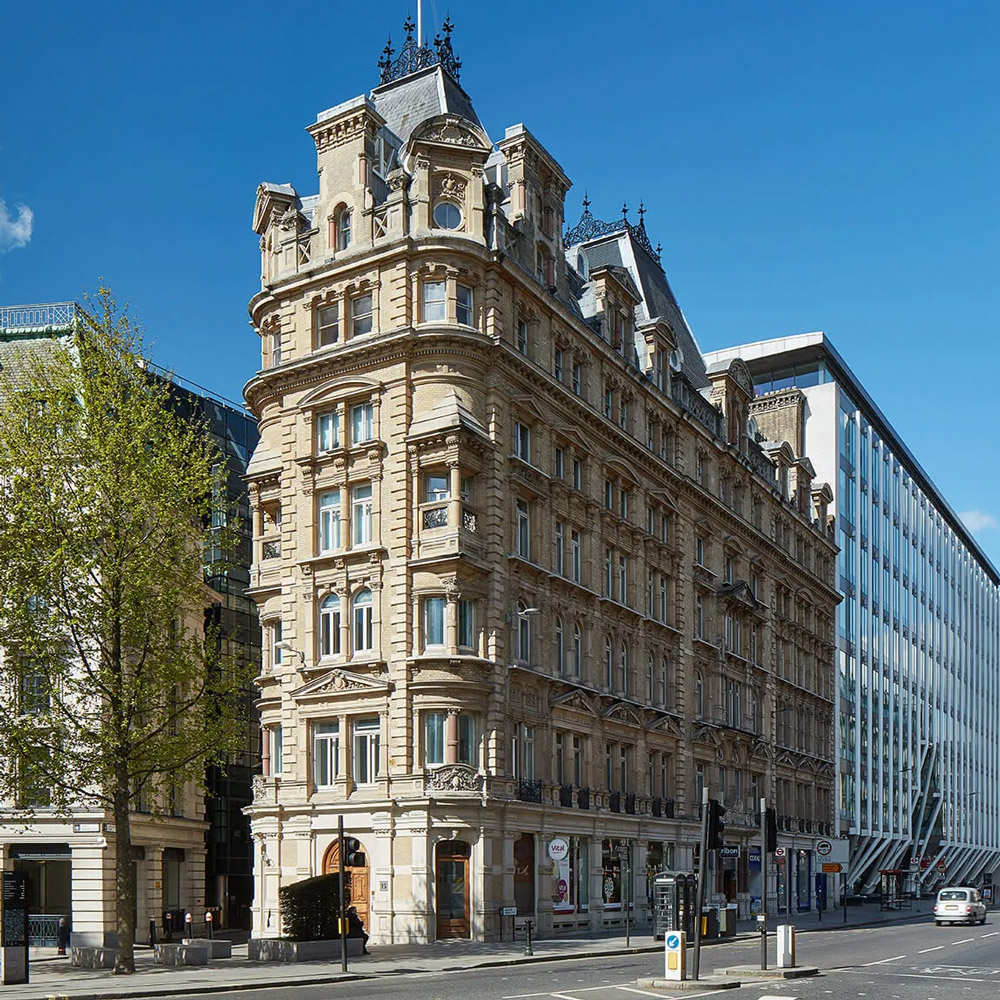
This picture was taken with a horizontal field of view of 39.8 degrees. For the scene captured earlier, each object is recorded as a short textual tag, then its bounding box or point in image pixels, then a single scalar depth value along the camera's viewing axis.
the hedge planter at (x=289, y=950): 35.19
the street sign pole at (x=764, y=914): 29.98
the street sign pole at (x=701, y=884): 25.99
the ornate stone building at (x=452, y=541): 43.38
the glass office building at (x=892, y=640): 93.62
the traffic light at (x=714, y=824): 26.94
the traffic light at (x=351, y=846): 43.41
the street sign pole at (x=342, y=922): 32.81
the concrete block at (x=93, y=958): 34.16
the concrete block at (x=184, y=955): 34.41
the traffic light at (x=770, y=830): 30.45
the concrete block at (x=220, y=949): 36.38
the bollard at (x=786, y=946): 30.38
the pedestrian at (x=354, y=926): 37.12
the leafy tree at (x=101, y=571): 33.97
